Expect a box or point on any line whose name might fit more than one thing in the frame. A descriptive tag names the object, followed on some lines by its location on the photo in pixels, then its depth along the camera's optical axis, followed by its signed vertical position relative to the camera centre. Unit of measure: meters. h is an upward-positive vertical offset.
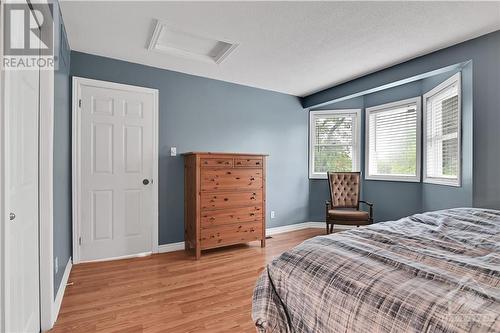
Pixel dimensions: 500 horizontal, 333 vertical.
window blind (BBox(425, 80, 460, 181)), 3.08 +0.44
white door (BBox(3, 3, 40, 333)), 1.16 -0.20
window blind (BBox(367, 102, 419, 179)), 3.97 +0.43
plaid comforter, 0.75 -0.41
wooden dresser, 3.18 -0.45
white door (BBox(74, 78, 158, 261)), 2.93 -0.06
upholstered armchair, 4.31 -0.43
